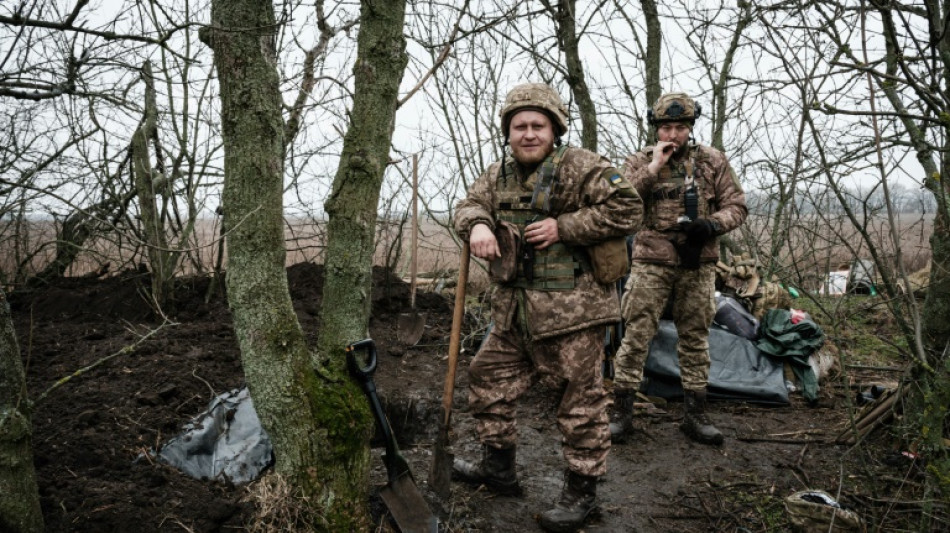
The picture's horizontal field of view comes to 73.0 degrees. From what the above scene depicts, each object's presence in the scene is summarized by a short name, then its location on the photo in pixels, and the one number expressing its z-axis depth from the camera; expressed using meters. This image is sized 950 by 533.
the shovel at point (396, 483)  2.86
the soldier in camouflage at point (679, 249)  4.38
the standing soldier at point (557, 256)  3.10
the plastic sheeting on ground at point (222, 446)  3.25
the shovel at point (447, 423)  3.24
